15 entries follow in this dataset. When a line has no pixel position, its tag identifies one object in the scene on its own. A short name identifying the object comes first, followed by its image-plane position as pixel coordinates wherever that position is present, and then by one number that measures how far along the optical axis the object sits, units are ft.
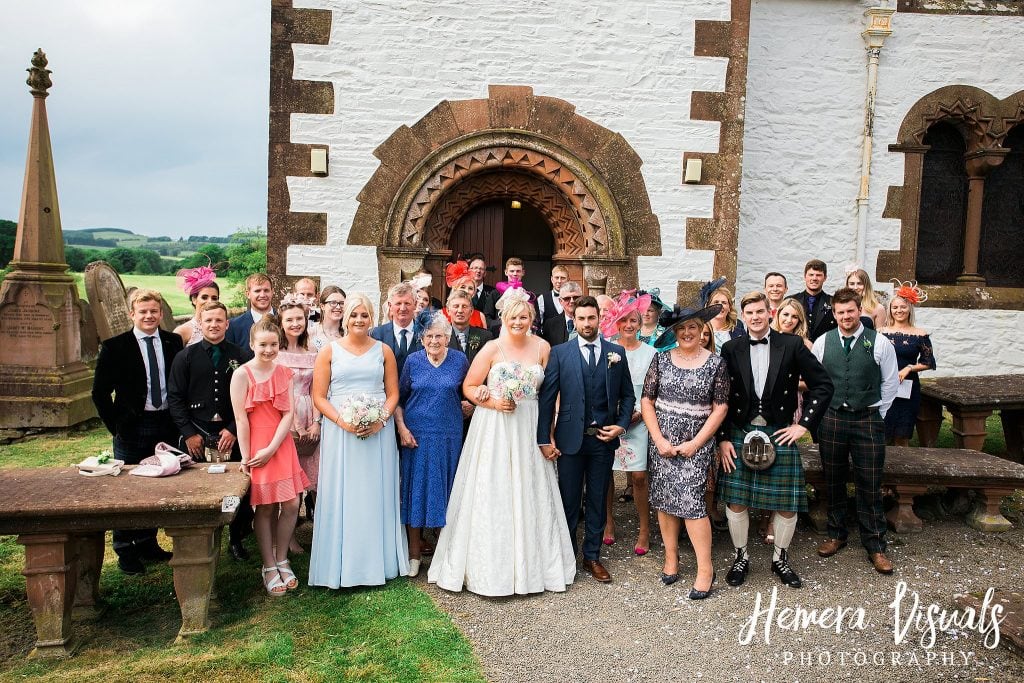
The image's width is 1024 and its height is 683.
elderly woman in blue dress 14.79
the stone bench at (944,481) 17.63
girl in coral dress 13.84
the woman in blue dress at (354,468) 14.05
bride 14.05
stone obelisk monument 25.44
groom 14.55
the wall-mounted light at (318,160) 23.72
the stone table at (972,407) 22.15
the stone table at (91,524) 11.57
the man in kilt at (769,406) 14.17
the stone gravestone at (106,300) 26.94
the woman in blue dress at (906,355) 19.86
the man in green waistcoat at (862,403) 15.47
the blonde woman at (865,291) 18.70
